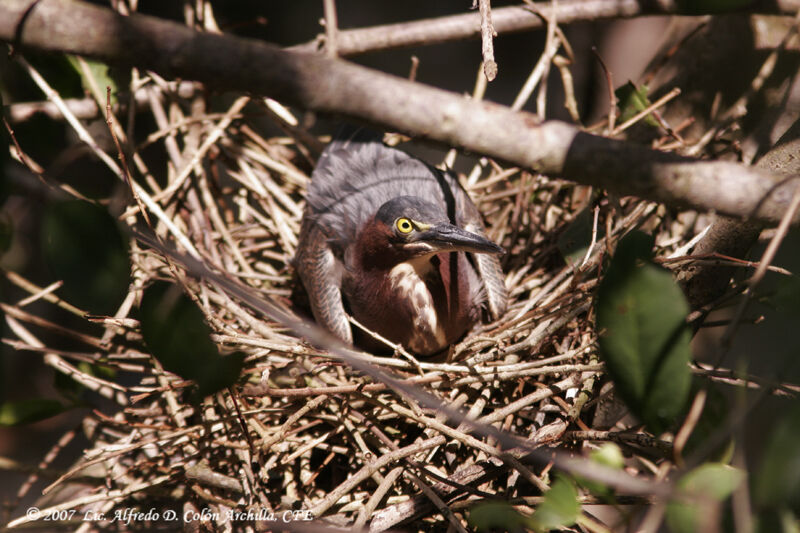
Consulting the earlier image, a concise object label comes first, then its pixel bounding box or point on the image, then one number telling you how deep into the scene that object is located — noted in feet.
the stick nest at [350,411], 13.33
